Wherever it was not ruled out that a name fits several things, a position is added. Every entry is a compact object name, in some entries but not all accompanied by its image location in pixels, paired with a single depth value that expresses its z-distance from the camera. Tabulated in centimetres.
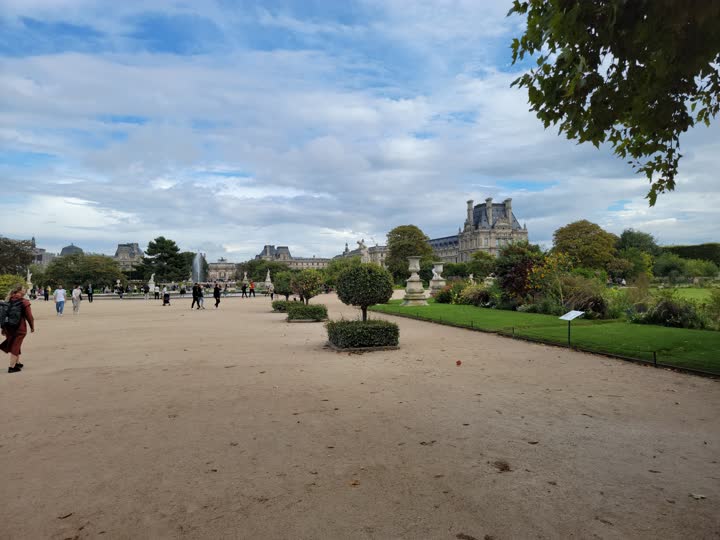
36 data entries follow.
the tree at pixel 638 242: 6694
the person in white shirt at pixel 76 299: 2488
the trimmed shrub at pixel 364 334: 1064
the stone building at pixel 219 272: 19269
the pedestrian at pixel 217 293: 2842
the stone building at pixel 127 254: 14600
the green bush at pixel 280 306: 2256
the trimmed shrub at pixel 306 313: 1833
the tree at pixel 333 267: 5546
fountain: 8296
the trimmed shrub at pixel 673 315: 1345
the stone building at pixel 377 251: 14523
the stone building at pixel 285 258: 17375
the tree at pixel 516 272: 2067
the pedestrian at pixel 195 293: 2759
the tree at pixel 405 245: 7500
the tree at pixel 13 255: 4784
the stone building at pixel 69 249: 16110
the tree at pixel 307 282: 2006
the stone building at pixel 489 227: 11150
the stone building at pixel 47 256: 16955
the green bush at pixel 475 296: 2377
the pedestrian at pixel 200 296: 2772
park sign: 987
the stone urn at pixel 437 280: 3516
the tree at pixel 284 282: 2698
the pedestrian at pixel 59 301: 2378
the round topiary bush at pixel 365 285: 1177
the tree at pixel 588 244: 5484
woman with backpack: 873
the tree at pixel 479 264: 6281
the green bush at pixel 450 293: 2729
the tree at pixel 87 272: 6372
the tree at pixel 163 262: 8056
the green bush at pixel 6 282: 2180
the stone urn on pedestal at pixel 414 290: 2608
